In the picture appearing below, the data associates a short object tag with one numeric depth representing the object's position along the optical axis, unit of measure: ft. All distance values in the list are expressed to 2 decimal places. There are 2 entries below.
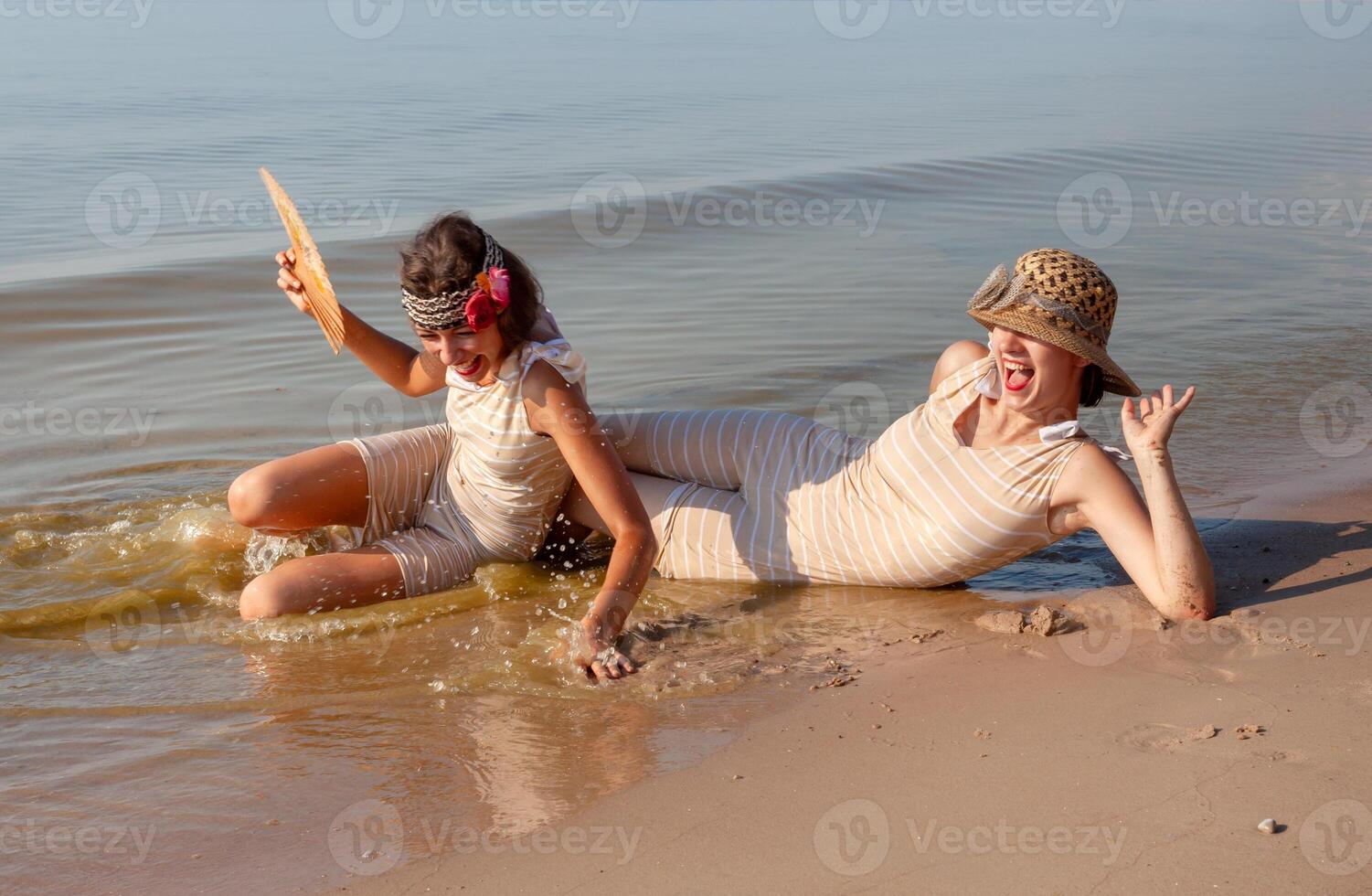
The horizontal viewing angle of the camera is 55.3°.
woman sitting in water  12.98
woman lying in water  12.62
